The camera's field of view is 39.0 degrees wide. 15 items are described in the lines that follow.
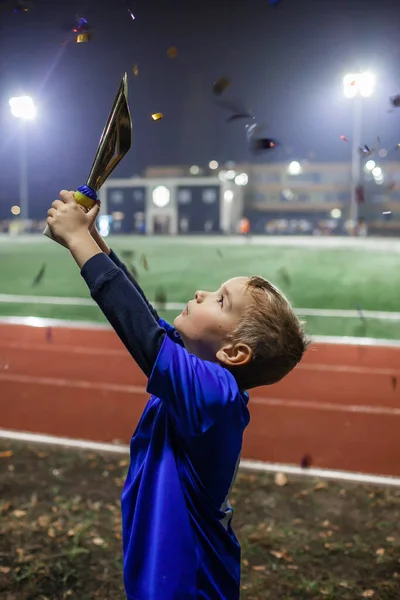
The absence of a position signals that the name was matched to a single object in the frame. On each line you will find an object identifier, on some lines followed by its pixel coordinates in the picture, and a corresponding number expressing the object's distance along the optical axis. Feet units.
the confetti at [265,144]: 6.41
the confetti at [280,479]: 11.70
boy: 4.03
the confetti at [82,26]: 5.89
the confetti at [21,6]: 6.09
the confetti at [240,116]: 6.76
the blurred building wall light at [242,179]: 198.22
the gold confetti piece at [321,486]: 11.52
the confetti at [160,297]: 35.25
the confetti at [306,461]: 12.95
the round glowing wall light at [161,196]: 192.63
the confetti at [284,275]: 46.96
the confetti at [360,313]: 31.84
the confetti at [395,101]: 6.69
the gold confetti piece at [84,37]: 5.53
